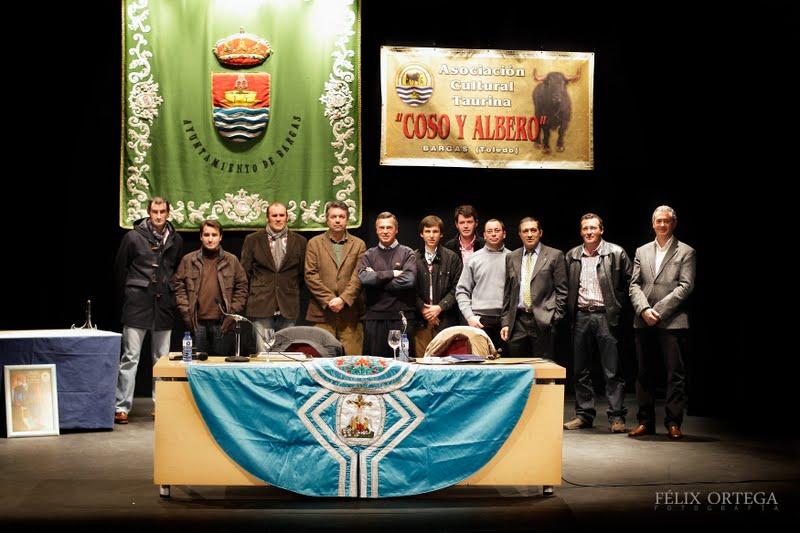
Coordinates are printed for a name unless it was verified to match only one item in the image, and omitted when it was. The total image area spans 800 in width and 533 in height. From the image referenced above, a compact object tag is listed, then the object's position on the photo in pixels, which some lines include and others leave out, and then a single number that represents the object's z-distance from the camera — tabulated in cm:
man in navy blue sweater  667
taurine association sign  779
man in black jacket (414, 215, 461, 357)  691
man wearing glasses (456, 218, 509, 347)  683
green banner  761
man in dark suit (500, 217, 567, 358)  660
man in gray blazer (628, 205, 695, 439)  636
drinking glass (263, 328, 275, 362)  478
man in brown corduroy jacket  701
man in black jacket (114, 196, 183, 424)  703
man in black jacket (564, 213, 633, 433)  665
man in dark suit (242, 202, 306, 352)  716
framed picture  633
